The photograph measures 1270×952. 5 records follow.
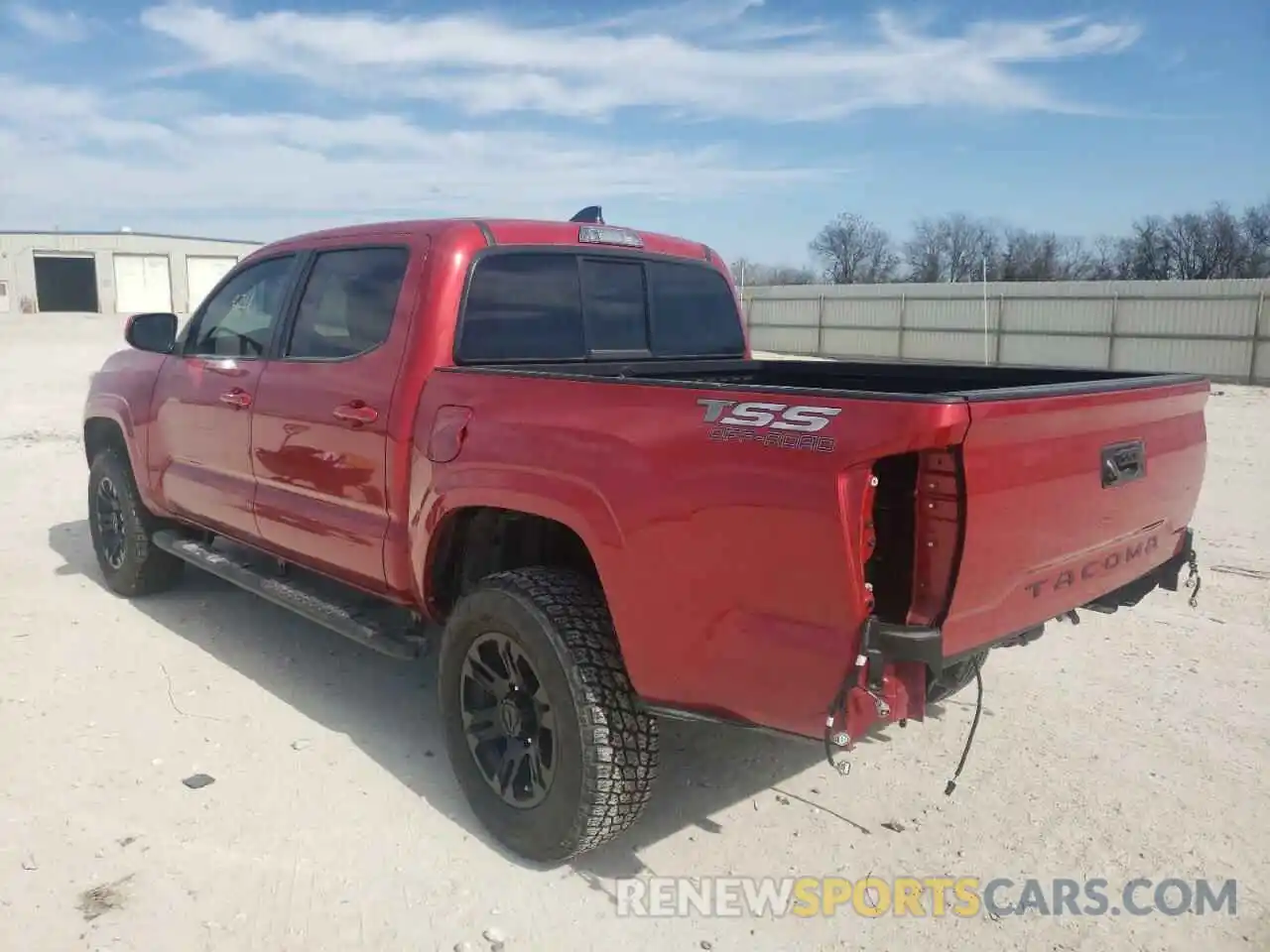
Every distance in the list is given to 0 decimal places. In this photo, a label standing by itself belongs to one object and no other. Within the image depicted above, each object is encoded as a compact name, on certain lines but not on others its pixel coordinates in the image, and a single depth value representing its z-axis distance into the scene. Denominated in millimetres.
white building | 48938
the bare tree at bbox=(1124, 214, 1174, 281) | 58031
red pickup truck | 2480
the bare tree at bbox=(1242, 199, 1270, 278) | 54812
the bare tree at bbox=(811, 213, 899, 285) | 68500
